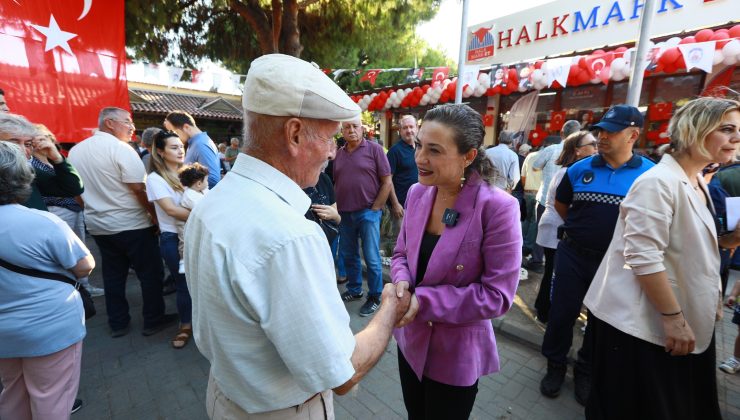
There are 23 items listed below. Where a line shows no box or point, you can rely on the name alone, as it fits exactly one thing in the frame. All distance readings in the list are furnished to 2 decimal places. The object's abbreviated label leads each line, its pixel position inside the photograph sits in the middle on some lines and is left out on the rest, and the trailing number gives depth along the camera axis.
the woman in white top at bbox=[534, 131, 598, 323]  3.39
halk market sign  7.16
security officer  2.35
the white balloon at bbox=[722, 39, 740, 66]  5.49
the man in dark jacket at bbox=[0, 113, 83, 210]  2.36
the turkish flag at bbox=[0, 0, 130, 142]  4.07
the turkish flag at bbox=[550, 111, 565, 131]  9.08
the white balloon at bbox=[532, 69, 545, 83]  7.72
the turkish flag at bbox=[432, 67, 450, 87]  10.05
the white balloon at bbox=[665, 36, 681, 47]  6.25
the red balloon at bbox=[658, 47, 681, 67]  6.02
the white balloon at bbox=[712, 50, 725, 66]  5.69
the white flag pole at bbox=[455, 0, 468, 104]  5.17
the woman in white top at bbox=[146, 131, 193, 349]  3.18
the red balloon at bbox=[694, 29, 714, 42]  6.00
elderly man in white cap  0.83
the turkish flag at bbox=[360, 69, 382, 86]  10.02
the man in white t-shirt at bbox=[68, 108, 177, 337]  3.22
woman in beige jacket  1.65
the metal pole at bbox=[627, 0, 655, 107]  3.23
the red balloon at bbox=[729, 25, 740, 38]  5.70
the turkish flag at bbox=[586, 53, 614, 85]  6.93
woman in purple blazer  1.46
